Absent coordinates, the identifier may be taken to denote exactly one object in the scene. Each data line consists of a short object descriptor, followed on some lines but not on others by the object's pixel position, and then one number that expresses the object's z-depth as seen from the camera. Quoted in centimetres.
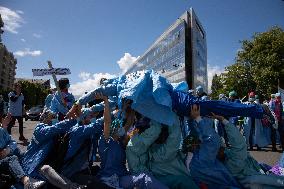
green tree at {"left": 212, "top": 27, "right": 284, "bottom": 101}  2118
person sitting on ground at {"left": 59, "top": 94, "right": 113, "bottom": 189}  248
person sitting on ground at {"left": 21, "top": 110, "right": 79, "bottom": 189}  251
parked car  1879
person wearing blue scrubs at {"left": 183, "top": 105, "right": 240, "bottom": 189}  224
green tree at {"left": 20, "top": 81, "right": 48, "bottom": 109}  4838
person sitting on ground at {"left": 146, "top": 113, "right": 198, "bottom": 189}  221
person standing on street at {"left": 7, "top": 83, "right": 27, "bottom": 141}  611
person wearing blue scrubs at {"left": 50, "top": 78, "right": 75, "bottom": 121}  380
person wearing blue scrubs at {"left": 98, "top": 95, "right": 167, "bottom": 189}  223
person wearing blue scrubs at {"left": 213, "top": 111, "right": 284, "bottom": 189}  222
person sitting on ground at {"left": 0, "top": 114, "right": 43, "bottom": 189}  236
